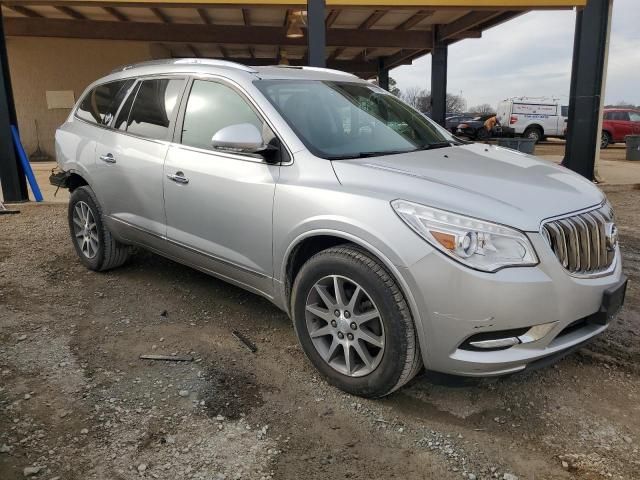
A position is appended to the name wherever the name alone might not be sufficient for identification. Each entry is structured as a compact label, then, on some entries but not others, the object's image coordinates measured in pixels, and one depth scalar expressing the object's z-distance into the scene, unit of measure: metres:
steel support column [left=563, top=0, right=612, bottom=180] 8.35
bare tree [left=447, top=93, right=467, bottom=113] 69.19
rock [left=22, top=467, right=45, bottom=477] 2.29
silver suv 2.45
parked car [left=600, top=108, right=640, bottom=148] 21.83
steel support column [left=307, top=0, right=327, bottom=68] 7.60
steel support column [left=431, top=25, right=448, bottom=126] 13.74
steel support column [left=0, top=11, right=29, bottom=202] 7.82
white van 24.08
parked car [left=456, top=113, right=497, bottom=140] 26.20
